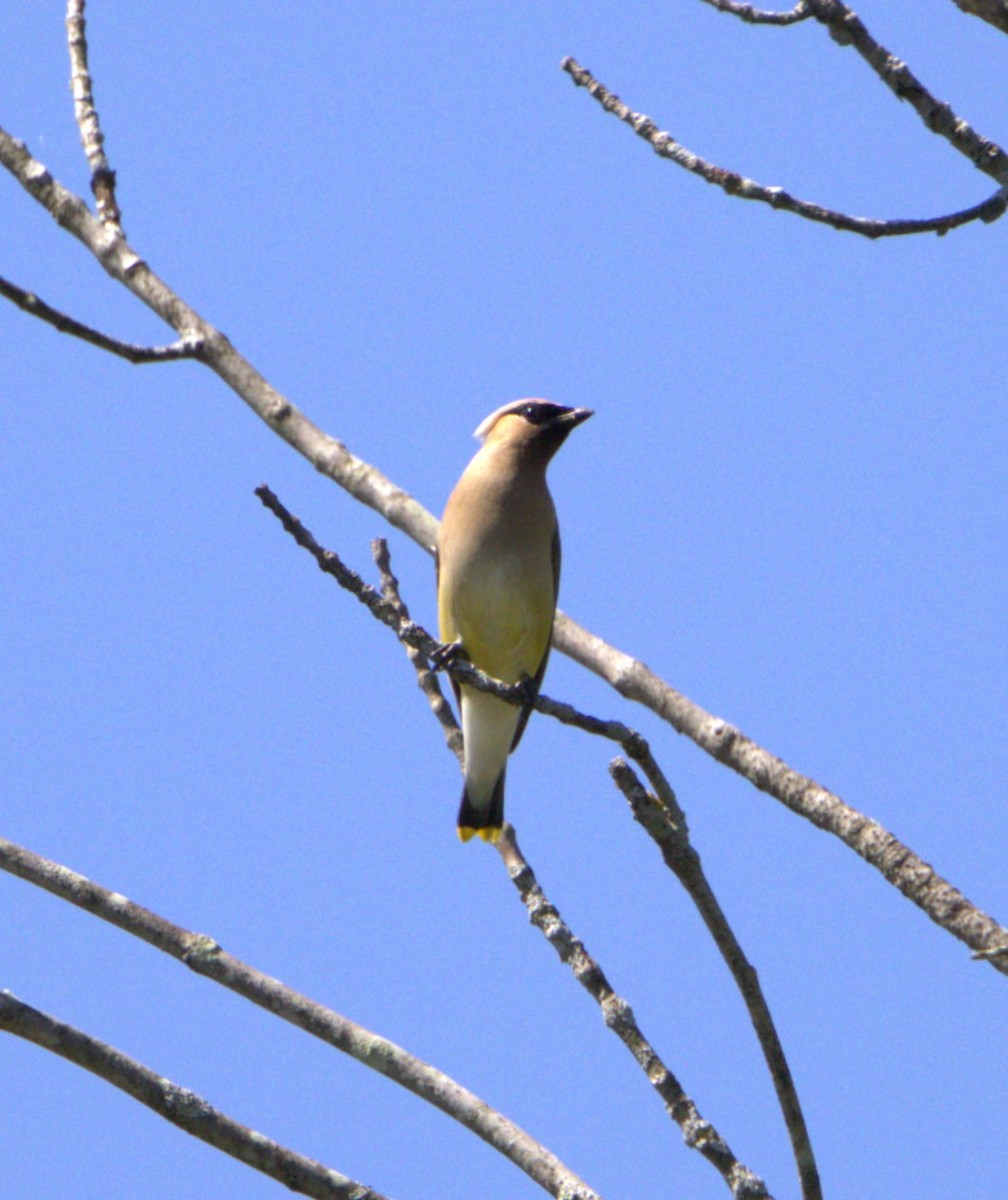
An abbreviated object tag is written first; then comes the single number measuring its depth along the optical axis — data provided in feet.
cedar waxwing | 36.83
